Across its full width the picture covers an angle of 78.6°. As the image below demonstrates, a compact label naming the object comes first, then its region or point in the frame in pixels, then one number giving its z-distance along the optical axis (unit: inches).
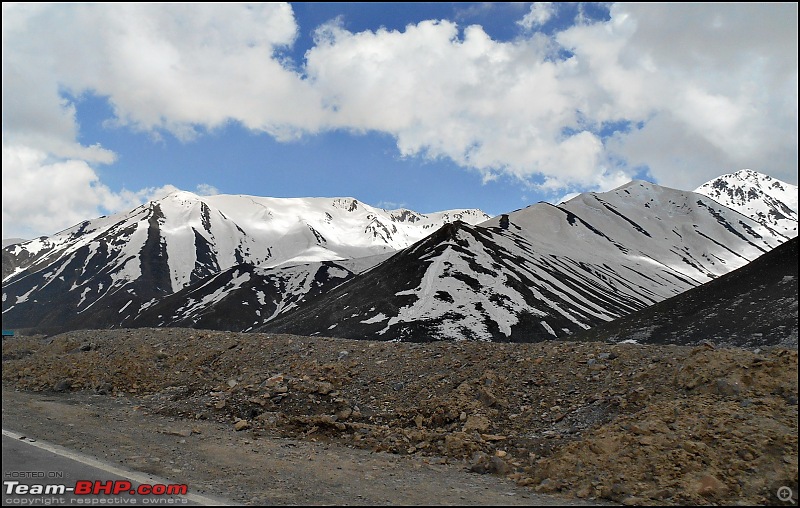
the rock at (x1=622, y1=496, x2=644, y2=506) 361.4
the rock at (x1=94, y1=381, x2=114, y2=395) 778.8
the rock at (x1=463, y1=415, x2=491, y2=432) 538.6
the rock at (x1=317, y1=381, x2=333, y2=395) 657.6
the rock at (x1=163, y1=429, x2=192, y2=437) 541.6
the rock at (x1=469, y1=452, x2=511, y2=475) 453.7
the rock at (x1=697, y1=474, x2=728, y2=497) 356.8
